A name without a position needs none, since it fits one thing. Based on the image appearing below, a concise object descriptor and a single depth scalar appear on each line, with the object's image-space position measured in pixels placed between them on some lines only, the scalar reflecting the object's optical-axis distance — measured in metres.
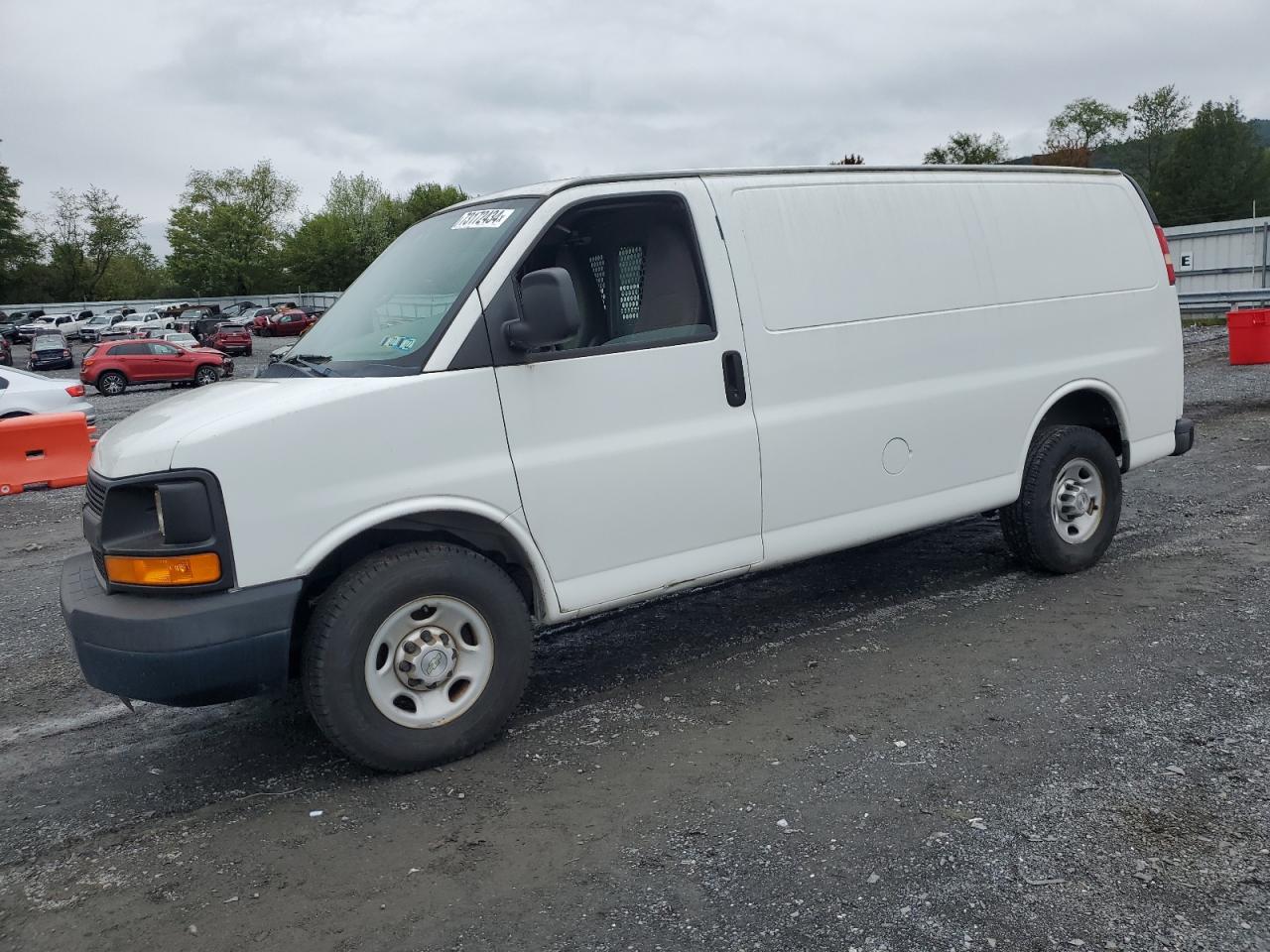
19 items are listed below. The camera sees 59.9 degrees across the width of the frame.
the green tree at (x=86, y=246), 89.12
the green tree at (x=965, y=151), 89.88
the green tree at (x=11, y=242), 82.62
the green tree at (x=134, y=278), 93.44
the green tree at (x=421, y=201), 104.00
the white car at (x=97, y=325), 57.16
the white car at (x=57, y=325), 57.16
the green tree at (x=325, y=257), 94.94
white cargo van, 3.85
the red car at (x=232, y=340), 45.41
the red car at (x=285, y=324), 56.50
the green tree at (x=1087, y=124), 99.44
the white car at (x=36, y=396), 16.73
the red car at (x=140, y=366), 30.38
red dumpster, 15.54
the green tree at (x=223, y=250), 97.12
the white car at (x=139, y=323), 51.81
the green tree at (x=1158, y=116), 89.56
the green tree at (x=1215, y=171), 73.25
